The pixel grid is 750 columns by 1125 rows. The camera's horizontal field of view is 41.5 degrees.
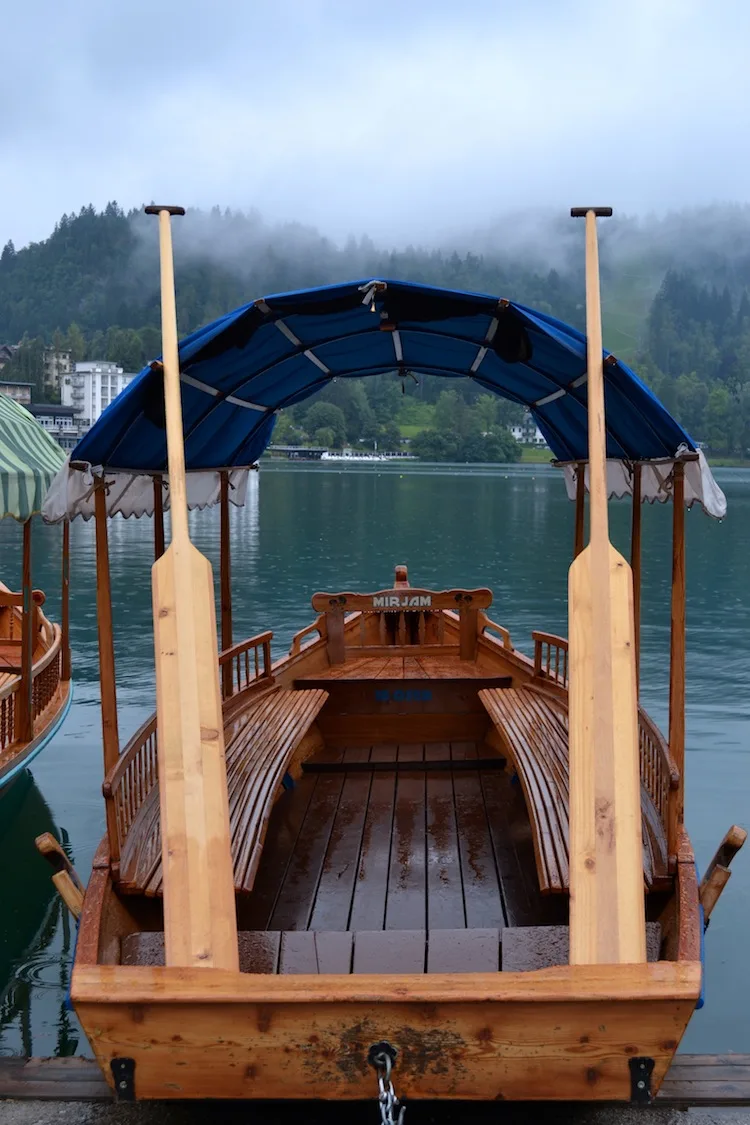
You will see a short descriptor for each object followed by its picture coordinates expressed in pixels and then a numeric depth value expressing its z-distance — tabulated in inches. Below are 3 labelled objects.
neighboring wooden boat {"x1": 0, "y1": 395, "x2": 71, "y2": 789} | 323.6
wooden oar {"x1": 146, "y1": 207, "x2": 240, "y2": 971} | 150.4
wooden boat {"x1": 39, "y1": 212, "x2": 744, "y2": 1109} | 146.1
